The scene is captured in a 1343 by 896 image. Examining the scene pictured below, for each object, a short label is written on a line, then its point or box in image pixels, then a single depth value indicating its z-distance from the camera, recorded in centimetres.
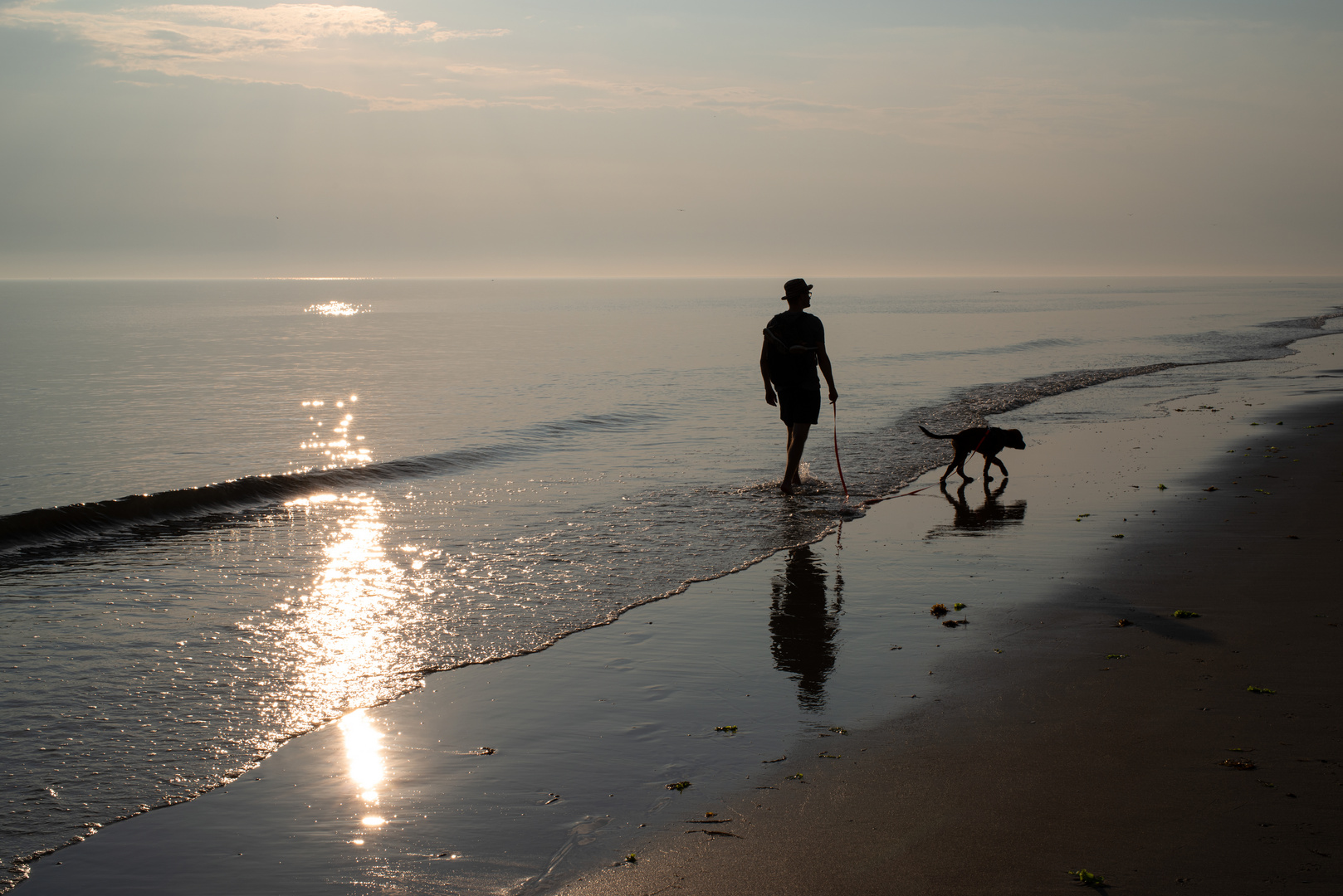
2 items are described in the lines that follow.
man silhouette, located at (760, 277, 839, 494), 1062
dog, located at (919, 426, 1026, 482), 1153
